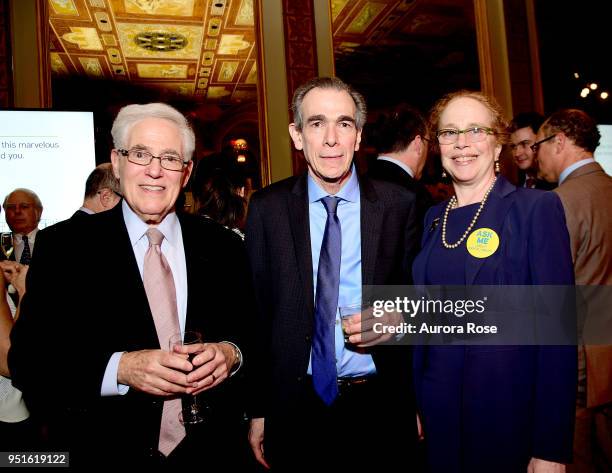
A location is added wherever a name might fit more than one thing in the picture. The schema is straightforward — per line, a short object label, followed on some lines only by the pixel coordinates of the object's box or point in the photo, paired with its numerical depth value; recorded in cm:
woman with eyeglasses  137
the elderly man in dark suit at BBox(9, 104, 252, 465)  130
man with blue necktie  159
